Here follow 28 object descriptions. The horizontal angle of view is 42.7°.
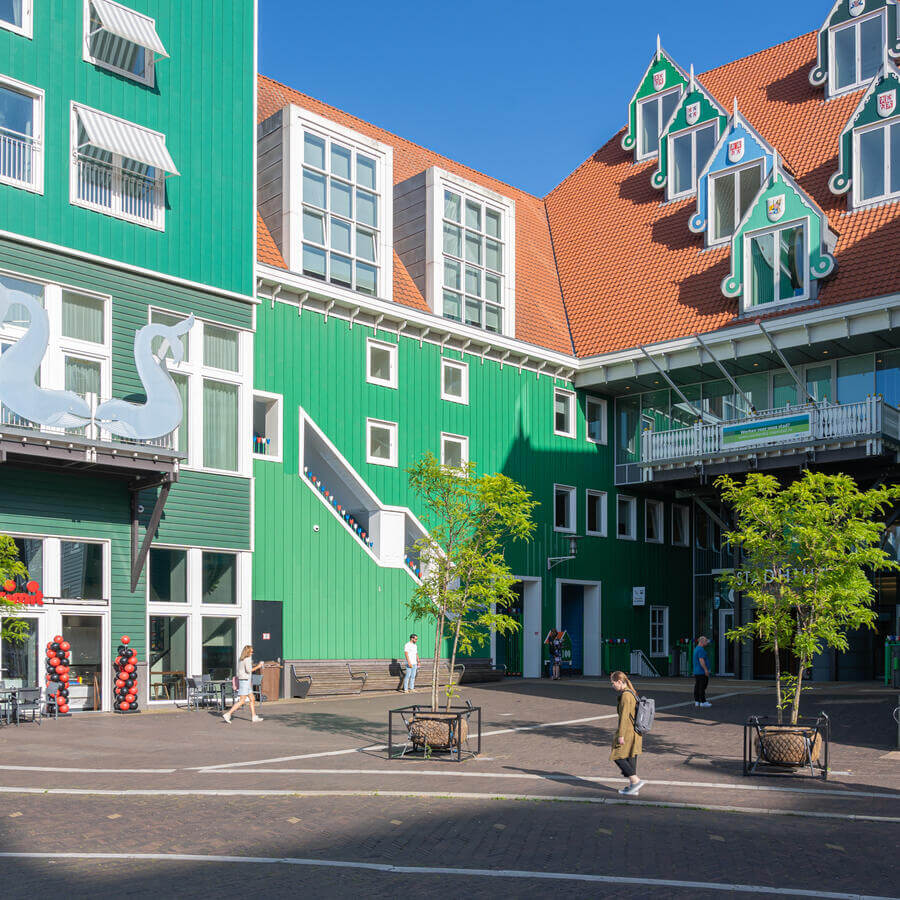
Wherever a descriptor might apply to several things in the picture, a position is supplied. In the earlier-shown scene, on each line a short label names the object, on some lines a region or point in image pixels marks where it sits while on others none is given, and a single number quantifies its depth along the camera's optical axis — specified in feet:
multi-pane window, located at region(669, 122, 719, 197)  118.52
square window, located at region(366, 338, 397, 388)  100.22
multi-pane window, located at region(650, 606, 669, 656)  125.74
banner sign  100.27
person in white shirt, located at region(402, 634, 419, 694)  90.09
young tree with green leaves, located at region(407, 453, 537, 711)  57.31
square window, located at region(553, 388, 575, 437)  118.21
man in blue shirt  79.25
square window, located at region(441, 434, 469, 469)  105.70
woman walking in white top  69.05
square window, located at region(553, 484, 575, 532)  116.88
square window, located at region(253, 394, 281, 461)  90.94
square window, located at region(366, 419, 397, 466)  99.04
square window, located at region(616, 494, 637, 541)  123.44
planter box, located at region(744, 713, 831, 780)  48.39
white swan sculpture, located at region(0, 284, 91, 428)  67.77
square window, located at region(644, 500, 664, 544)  127.65
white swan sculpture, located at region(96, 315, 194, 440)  72.79
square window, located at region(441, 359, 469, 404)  107.14
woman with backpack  44.80
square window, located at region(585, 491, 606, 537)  119.85
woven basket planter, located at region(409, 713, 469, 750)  53.16
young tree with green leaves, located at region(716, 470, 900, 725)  51.80
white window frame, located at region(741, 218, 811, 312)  103.09
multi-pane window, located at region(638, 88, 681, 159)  126.11
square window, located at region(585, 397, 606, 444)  121.39
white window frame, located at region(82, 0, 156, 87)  78.84
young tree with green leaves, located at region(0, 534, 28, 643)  63.00
